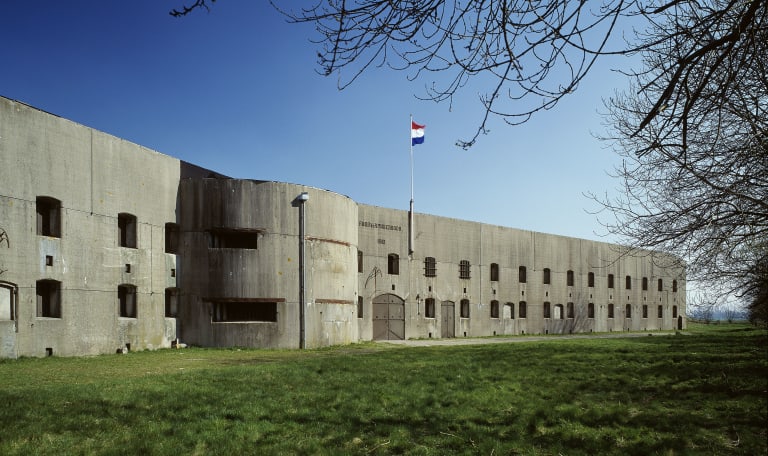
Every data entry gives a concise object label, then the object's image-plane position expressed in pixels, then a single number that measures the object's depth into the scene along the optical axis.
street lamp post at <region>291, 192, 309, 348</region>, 24.45
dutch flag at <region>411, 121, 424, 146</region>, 33.91
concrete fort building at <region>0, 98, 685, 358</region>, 17.77
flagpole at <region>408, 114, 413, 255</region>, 33.44
